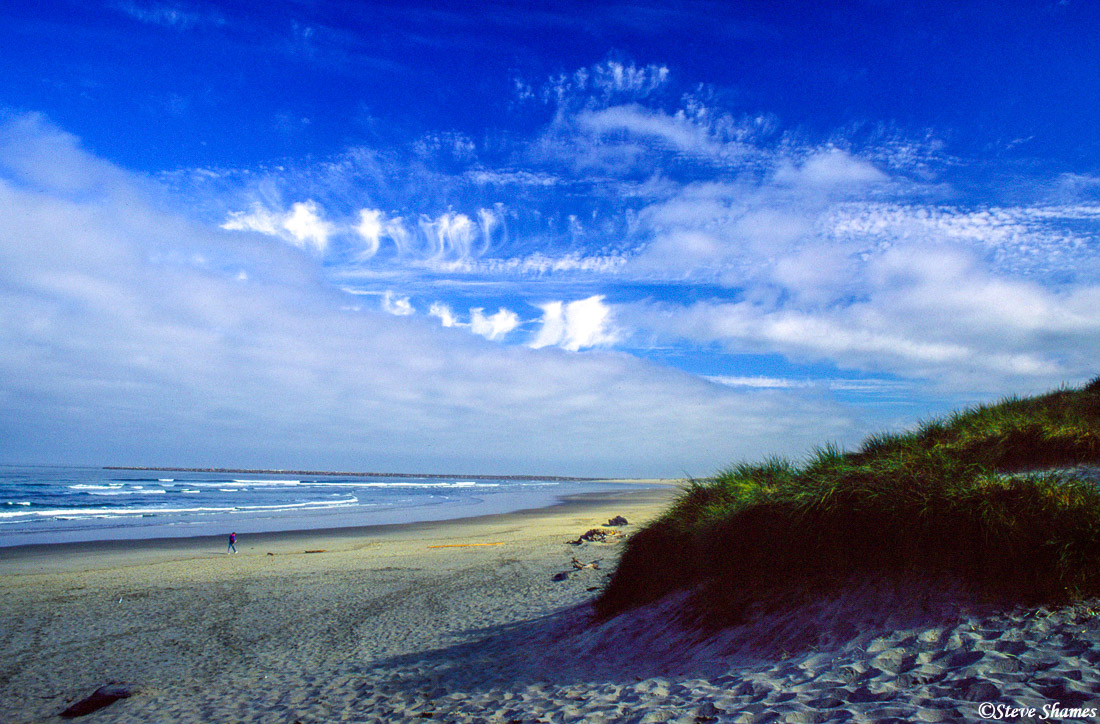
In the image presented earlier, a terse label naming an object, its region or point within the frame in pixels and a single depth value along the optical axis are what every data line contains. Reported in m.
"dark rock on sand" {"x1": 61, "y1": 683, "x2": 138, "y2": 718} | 6.76
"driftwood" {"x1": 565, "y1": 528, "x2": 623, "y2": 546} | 20.20
